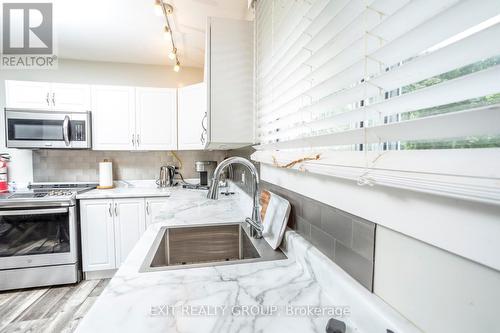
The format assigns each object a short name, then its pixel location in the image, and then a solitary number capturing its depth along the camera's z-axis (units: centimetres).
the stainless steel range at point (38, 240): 208
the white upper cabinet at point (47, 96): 239
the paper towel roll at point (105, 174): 269
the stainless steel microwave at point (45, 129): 229
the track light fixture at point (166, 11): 162
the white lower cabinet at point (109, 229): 235
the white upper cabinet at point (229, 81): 144
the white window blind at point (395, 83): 31
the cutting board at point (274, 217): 96
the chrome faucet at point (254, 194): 108
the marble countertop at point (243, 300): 52
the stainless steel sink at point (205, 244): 110
